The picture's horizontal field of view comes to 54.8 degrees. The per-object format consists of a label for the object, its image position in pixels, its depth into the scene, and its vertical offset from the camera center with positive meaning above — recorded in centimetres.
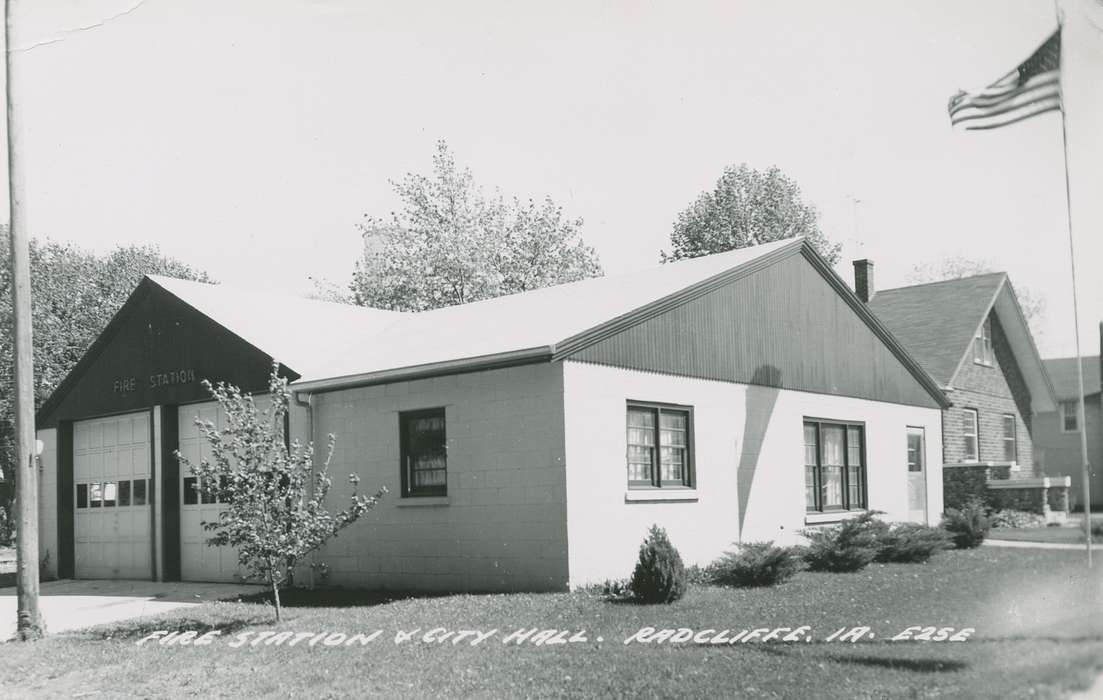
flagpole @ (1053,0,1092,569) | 677 +99
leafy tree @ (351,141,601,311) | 4541 +730
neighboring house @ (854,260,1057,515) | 2659 +115
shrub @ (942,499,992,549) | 1814 -210
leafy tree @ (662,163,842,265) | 4691 +876
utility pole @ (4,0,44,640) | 1314 +22
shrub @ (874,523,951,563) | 1619 -210
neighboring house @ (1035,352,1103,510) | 3209 -92
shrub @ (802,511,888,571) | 1524 -202
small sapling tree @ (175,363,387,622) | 1217 -82
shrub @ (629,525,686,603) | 1207 -182
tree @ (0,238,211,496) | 4016 +517
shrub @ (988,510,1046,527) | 2254 -247
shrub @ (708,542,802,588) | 1370 -202
